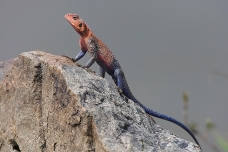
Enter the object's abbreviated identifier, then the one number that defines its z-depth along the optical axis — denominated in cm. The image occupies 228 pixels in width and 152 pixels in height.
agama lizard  609
